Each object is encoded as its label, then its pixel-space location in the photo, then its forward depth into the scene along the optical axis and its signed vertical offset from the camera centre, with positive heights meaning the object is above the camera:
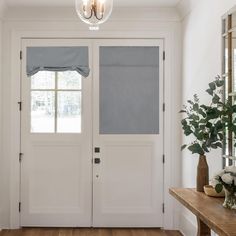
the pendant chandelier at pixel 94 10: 2.75 +0.81
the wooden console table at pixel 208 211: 2.00 -0.53
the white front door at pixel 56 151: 4.67 -0.34
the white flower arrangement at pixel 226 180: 2.35 -0.35
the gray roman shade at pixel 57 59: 4.64 +0.77
